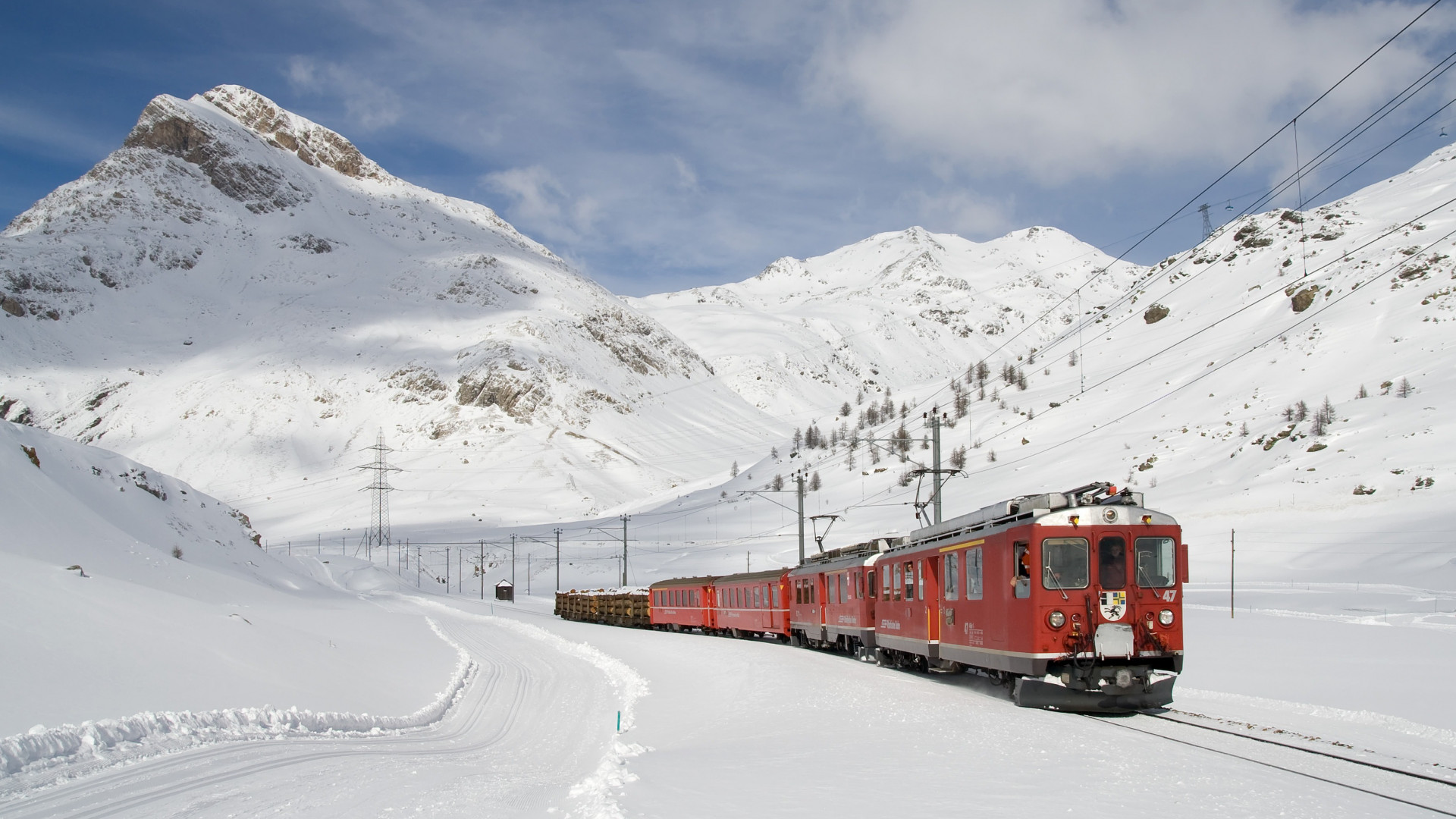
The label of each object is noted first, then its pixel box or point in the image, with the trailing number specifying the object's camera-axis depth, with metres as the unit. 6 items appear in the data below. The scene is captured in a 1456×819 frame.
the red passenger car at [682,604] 45.09
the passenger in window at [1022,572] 15.77
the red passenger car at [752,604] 36.41
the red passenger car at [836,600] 26.61
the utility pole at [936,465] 29.41
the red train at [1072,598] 15.23
